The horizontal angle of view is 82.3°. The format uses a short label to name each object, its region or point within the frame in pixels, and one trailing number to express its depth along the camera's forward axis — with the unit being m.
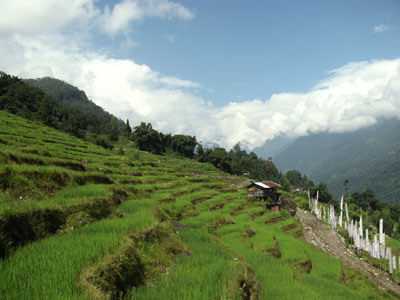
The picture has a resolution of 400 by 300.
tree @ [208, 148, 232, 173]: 101.62
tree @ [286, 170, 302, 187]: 169.95
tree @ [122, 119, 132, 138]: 114.94
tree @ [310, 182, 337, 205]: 106.00
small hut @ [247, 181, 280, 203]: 43.75
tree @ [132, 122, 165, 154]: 92.19
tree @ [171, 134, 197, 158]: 106.38
